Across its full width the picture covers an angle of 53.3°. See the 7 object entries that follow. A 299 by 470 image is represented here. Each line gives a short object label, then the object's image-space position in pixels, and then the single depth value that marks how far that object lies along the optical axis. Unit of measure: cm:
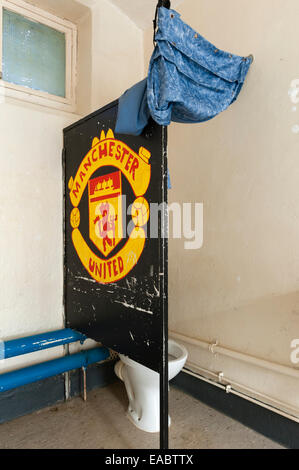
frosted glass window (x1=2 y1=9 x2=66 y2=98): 181
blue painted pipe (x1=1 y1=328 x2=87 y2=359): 158
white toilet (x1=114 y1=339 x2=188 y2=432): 153
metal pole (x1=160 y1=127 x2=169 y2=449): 118
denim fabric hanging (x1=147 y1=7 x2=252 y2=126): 108
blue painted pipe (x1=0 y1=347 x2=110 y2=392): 154
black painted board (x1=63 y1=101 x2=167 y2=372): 122
